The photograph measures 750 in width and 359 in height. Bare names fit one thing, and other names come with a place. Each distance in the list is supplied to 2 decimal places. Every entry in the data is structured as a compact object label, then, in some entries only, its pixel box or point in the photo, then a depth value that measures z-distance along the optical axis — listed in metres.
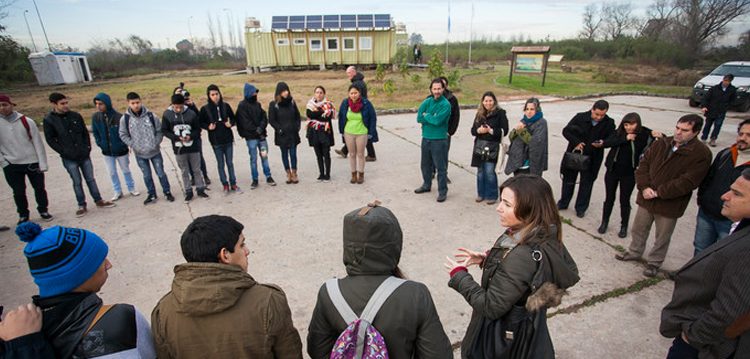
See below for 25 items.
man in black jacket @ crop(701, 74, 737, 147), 8.60
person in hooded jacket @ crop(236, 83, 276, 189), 5.88
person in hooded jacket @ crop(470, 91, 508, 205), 5.08
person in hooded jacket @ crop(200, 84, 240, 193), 5.71
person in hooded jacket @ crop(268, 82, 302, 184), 5.99
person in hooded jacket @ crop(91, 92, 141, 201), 5.44
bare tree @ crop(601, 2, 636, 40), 45.66
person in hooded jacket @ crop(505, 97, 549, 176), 4.71
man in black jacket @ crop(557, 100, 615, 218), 4.56
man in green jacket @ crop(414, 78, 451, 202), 5.26
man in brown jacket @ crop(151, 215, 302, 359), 1.46
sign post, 18.05
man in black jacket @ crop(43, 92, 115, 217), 5.07
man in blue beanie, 1.30
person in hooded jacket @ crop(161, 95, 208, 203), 5.37
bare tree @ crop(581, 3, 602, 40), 49.62
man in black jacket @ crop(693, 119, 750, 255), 3.06
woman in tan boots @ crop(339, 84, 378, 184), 6.05
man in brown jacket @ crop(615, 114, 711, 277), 3.29
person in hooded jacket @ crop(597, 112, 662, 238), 4.20
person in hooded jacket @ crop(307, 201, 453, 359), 1.53
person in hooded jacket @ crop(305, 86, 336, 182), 6.21
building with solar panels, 25.55
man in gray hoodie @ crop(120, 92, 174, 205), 5.34
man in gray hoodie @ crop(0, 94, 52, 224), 4.75
